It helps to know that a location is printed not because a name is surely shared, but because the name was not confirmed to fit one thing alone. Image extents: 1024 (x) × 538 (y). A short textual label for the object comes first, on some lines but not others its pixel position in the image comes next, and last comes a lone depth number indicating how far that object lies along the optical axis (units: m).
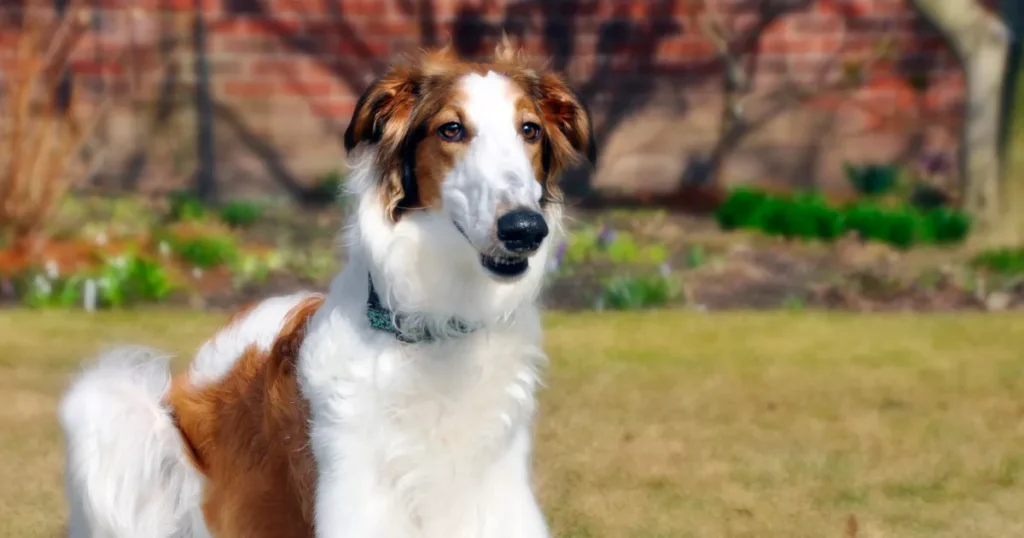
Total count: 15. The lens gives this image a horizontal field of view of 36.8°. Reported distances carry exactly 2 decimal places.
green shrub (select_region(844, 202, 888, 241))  11.55
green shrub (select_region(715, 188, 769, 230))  12.23
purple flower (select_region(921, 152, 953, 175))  13.31
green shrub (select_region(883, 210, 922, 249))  11.39
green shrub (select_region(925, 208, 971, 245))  11.44
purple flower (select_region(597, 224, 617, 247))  10.76
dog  4.06
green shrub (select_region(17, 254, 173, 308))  9.59
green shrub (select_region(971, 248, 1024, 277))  10.48
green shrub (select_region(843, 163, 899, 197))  13.50
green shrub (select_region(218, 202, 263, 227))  12.11
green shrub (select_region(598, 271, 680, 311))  9.77
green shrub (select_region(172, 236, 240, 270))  10.43
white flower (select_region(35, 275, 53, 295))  9.59
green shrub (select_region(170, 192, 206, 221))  11.98
